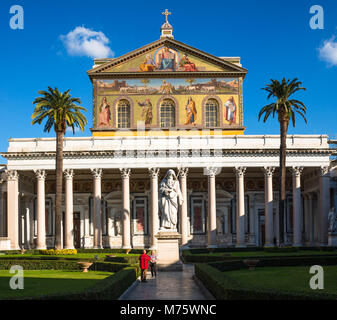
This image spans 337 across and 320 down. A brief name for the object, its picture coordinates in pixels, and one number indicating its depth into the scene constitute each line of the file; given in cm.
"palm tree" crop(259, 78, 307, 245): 4891
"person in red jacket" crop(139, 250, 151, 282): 2564
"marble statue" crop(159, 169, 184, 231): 3212
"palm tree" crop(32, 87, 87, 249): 4744
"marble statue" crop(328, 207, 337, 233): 5109
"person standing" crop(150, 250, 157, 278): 2792
